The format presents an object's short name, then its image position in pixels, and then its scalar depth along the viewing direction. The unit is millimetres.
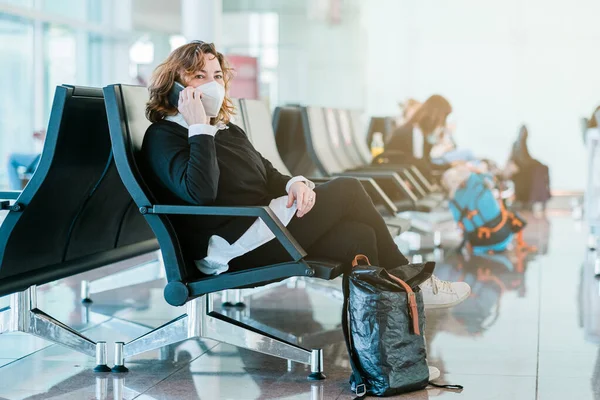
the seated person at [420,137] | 6707
